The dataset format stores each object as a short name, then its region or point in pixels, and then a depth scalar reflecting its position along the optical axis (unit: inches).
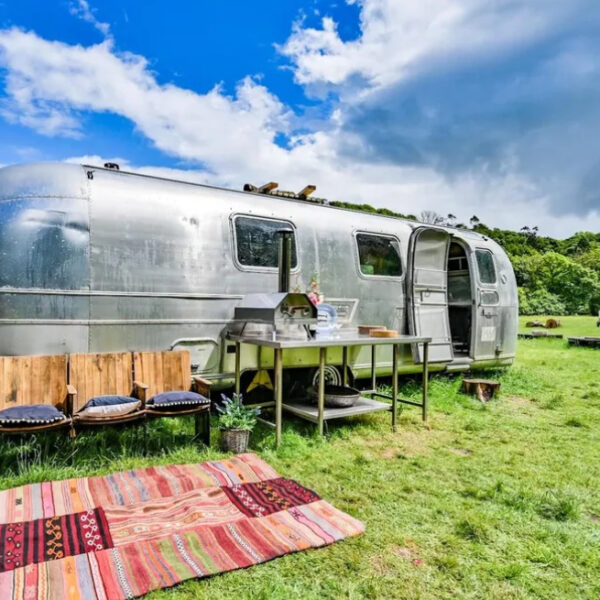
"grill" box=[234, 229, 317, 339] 207.6
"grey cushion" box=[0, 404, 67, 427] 152.3
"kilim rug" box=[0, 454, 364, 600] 107.3
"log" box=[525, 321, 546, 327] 894.1
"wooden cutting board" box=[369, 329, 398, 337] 240.7
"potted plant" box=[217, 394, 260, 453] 191.8
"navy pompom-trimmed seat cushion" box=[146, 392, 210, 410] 179.8
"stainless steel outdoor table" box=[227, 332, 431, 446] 199.6
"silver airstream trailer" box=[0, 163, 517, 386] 185.9
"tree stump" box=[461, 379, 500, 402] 304.5
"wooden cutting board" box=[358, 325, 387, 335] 249.0
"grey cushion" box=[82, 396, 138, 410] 173.9
